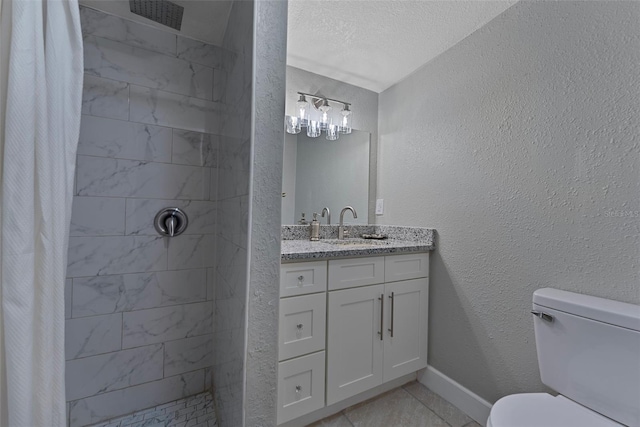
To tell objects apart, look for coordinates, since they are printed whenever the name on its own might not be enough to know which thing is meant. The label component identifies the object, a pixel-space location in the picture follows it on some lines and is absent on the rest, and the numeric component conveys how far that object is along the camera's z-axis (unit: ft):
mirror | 6.34
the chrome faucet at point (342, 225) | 6.45
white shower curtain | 2.11
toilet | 2.87
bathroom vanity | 4.09
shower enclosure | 4.06
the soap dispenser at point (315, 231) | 6.15
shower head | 4.30
